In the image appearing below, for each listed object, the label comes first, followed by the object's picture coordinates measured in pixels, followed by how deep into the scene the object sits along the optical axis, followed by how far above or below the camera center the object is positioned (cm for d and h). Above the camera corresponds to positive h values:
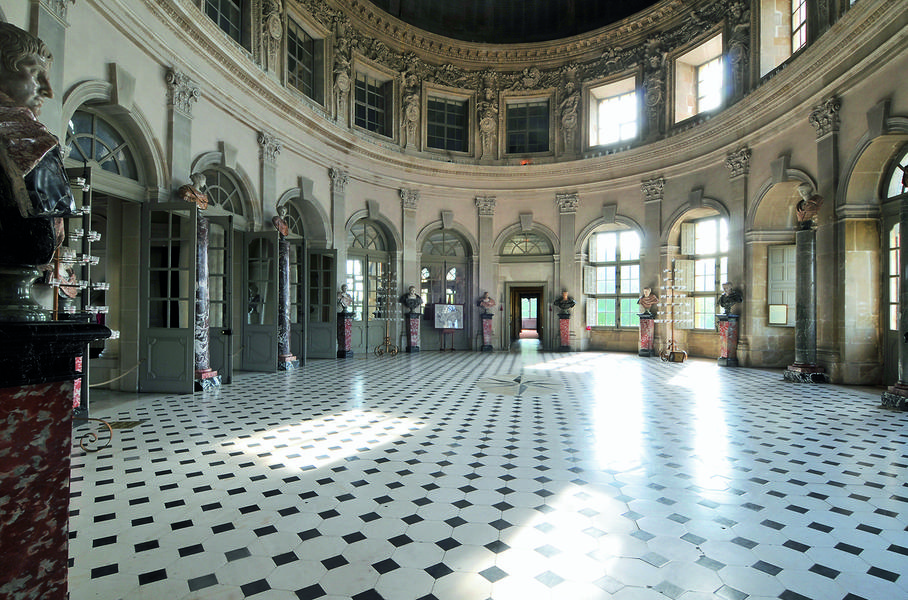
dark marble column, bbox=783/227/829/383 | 917 -20
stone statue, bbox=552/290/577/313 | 1557 +2
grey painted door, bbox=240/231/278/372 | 985 +8
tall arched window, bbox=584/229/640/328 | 1577 +82
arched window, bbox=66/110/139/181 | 640 +220
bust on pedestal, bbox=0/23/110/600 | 185 -29
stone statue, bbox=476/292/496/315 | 1580 +5
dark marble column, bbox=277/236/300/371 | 1030 -11
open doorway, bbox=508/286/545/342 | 1858 -55
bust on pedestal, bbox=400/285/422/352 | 1473 -33
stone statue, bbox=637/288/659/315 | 1416 +8
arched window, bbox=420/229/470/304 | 1611 +115
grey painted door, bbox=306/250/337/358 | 1241 -10
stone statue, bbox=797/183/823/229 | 907 +185
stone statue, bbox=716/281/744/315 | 1184 +15
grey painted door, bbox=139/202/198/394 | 744 +4
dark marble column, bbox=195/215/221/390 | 778 -13
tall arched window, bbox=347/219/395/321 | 1431 +98
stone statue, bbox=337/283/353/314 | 1290 +8
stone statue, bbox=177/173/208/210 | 762 +173
